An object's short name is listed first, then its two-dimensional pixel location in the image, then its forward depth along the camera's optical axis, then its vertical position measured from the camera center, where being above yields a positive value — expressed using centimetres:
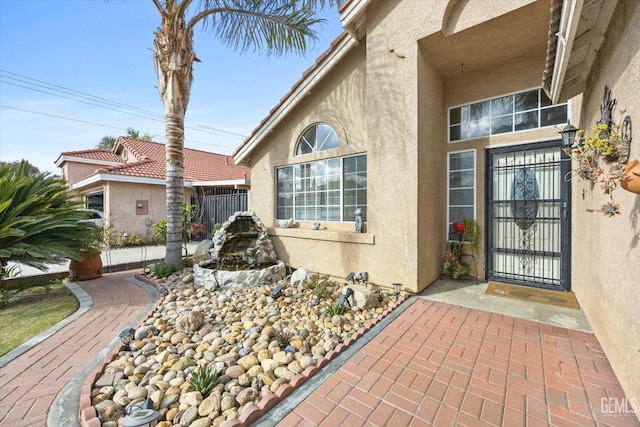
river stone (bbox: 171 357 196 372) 333 -202
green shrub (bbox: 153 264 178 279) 754 -169
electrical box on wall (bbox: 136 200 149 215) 1487 +40
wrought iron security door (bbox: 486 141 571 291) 564 -14
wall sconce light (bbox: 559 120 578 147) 416 +124
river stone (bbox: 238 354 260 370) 339 -202
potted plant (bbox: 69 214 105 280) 687 -139
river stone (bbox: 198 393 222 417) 259 -201
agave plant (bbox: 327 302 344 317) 481 -186
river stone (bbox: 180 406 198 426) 252 -205
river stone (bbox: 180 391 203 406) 272 -202
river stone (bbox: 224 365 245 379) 319 -202
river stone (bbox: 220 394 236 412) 265 -202
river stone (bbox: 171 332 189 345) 405 -201
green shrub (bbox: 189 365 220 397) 288 -193
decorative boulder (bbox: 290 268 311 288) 661 -171
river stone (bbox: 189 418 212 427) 245 -203
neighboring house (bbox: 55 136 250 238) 1420 +201
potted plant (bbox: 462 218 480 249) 639 -54
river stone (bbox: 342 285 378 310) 506 -174
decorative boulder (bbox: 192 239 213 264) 868 -146
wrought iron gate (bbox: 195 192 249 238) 1423 +34
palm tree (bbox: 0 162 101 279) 550 -19
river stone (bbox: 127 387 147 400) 283 -202
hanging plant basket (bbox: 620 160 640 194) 212 +27
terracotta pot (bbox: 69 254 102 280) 754 -164
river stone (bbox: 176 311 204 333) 437 -190
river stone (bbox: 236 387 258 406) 274 -201
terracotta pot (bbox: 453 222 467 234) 639 -41
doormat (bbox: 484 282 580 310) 507 -183
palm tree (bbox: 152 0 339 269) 734 +556
